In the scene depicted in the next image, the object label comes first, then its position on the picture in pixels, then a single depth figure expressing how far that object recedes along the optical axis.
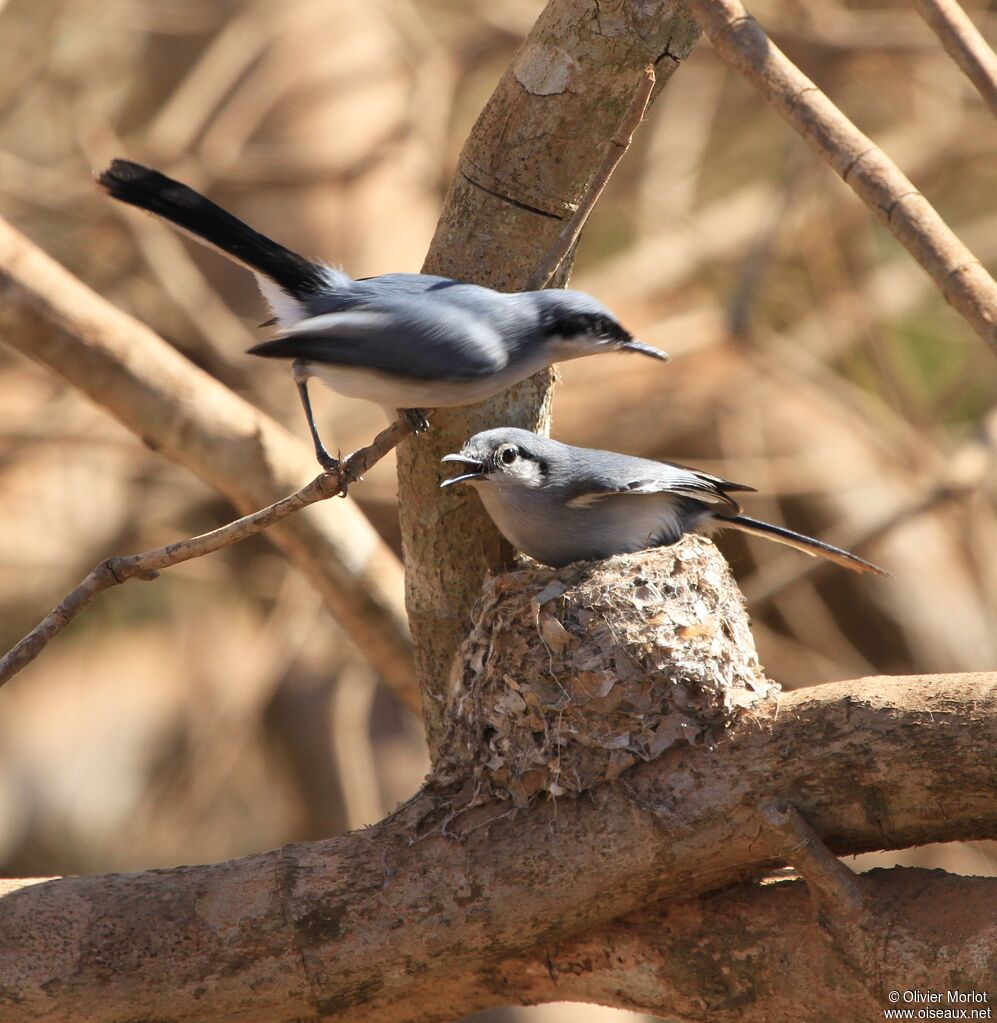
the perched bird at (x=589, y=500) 5.22
